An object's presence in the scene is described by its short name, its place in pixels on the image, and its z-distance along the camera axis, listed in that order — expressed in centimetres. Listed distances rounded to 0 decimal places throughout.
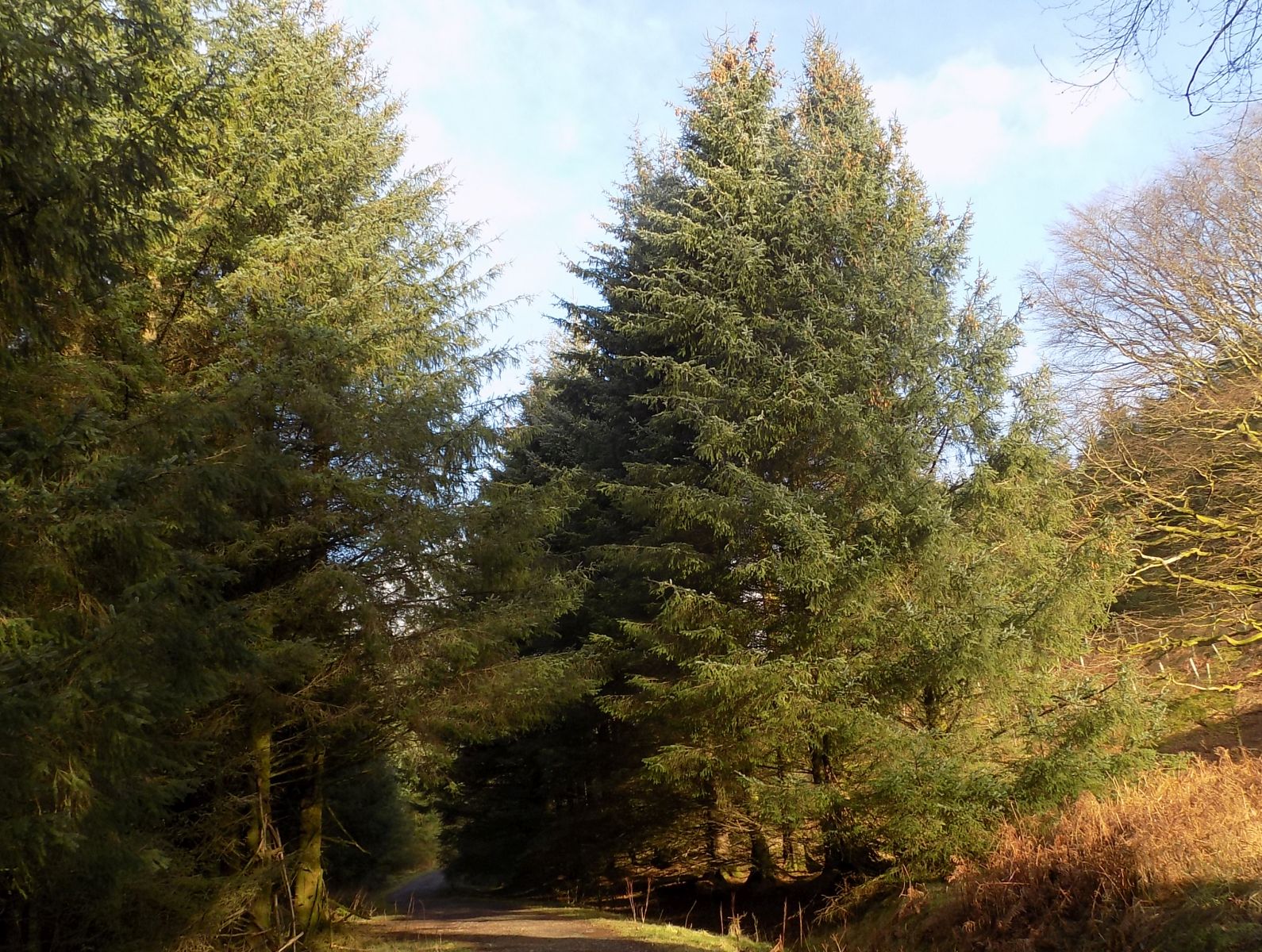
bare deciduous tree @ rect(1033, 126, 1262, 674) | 1366
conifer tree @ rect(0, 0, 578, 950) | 503
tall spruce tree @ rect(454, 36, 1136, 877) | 1041
